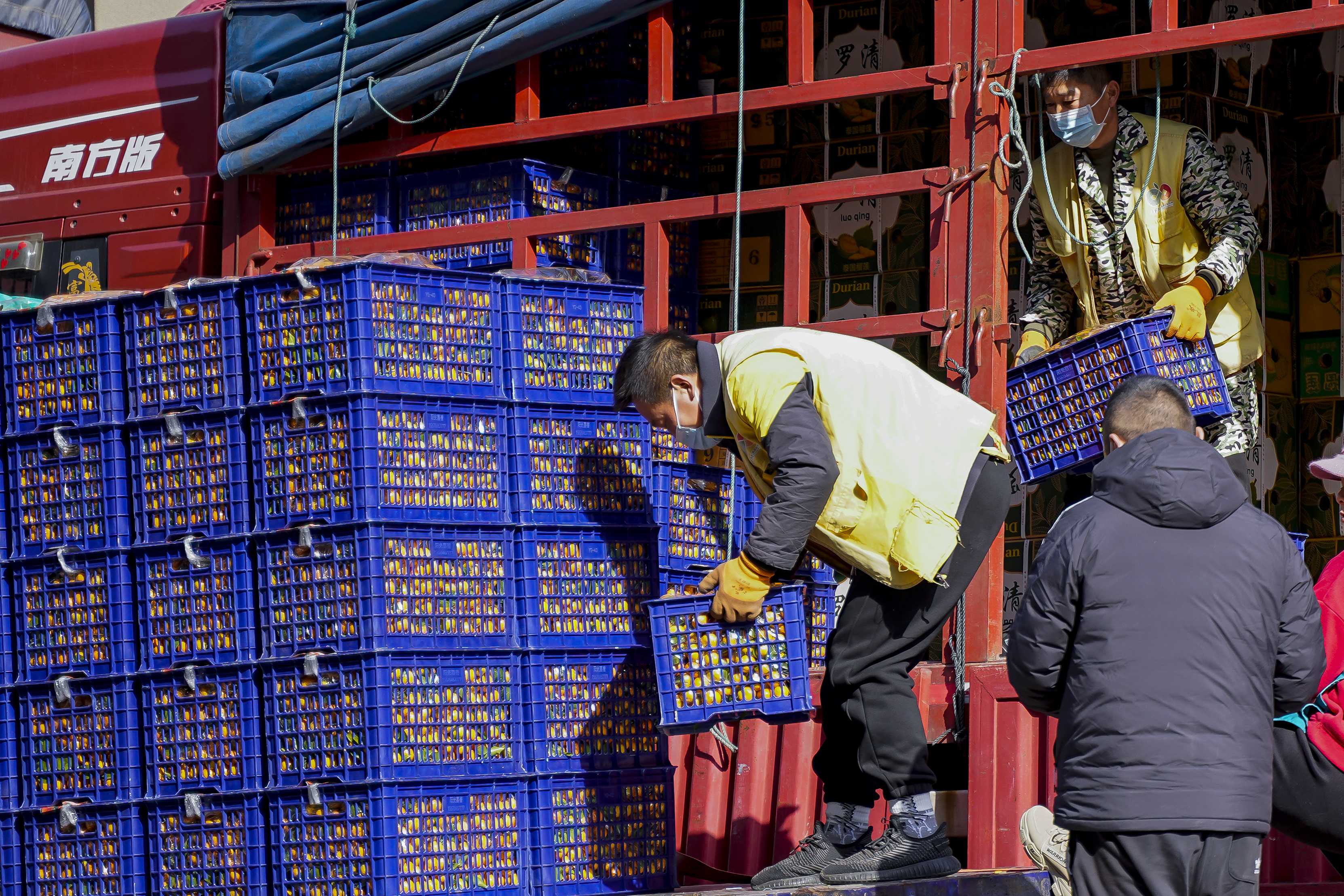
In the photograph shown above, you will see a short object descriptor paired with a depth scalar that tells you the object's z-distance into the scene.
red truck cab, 8.95
